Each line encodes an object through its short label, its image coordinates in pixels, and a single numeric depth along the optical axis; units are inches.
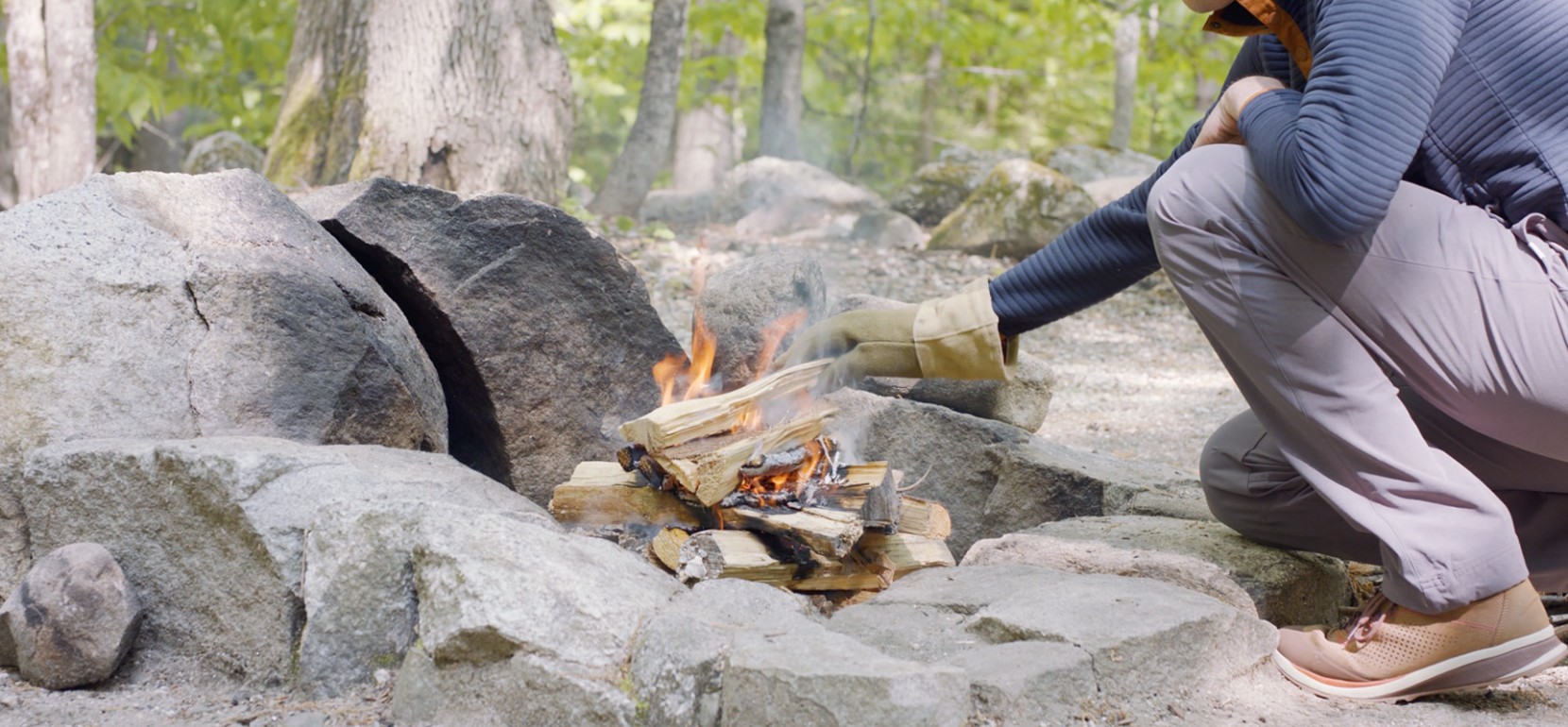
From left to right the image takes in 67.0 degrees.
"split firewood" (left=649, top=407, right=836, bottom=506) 101.7
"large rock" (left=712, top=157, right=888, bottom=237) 393.7
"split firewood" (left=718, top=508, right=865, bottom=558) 100.7
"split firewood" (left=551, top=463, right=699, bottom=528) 110.0
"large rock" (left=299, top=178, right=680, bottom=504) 124.3
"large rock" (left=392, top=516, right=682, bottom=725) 74.1
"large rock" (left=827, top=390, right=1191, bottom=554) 134.0
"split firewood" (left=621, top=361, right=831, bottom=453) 104.3
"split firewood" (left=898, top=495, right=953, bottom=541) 117.7
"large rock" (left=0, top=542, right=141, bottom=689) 85.3
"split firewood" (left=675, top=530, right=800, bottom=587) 99.8
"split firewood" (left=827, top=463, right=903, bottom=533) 109.2
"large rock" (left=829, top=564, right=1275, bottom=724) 77.4
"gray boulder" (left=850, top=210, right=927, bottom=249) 370.9
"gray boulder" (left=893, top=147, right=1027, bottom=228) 404.2
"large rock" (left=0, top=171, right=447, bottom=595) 97.8
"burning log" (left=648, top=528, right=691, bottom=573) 102.9
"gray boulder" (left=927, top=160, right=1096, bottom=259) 342.3
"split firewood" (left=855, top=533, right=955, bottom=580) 112.3
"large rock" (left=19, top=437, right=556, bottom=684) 84.8
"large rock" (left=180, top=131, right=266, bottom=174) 316.2
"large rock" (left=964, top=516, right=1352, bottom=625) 100.0
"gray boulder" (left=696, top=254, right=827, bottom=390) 134.3
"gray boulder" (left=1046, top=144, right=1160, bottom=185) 412.5
